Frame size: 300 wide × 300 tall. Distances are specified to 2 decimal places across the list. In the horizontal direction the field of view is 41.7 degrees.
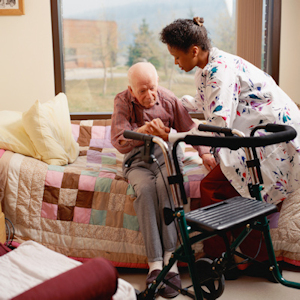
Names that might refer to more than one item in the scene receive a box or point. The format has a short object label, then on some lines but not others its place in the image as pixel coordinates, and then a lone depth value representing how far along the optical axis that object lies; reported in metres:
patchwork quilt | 2.16
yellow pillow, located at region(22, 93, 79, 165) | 2.40
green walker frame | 1.34
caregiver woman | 1.93
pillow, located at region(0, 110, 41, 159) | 2.37
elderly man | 1.98
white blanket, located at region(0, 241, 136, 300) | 1.16
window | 3.48
